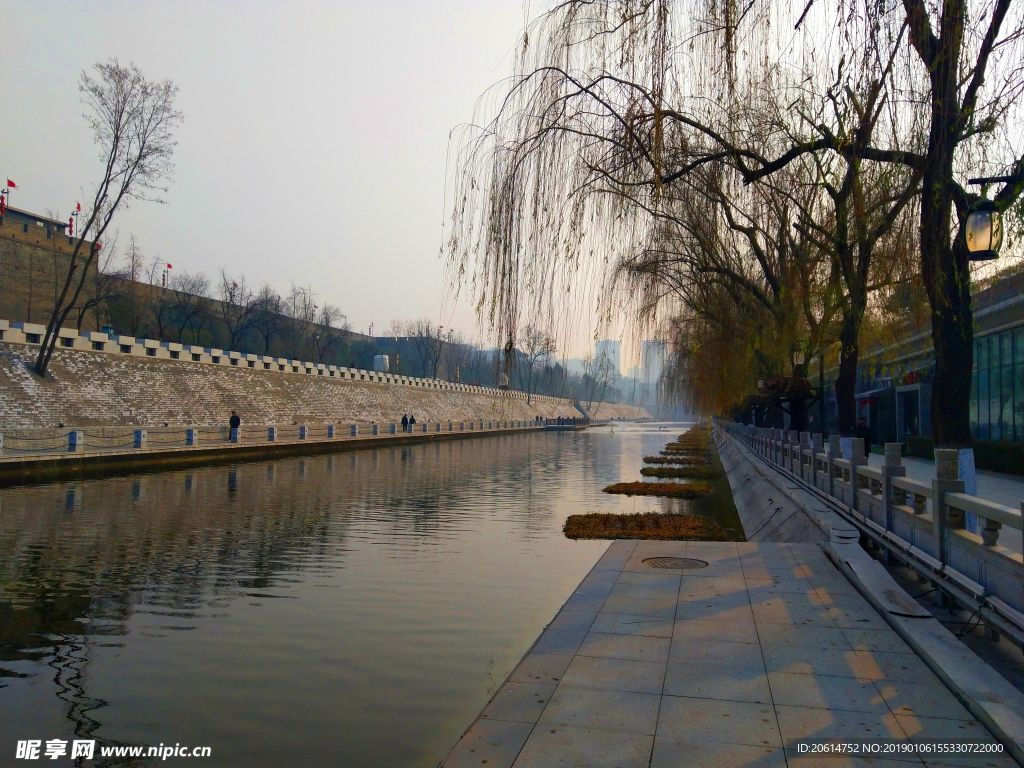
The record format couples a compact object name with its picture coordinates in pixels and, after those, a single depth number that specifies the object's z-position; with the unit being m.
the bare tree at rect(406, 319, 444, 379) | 77.38
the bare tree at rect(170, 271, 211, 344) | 54.18
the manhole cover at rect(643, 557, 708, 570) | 7.48
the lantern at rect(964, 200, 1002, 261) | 5.69
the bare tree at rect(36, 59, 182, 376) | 24.12
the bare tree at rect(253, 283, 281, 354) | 58.94
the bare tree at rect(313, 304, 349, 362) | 69.44
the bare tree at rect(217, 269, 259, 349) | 56.33
